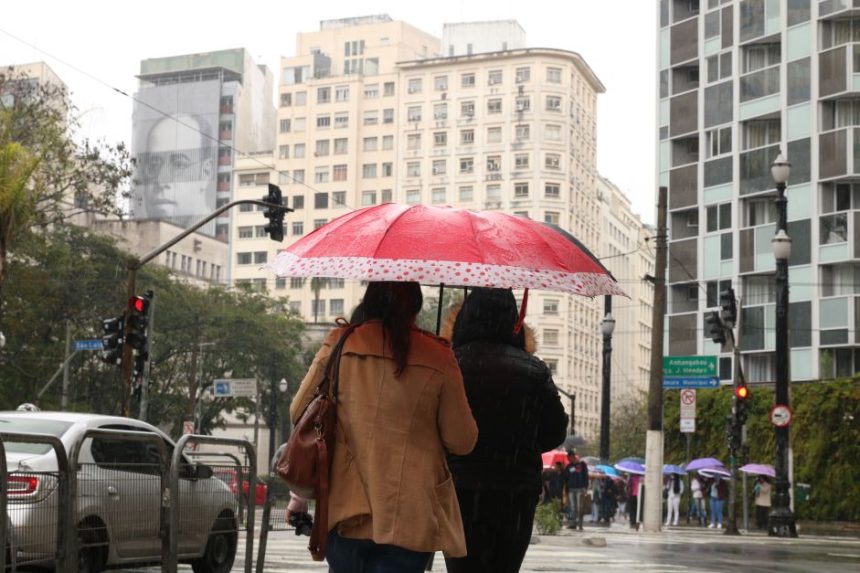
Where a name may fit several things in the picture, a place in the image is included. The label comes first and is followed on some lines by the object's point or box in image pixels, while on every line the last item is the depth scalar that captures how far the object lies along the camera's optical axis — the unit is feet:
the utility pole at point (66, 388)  184.10
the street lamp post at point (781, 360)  99.86
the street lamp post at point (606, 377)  131.75
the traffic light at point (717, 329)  113.80
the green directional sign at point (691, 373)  110.52
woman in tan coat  16.62
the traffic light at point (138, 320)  85.81
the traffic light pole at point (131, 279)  87.35
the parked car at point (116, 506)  26.81
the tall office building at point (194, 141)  466.29
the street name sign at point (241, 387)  151.94
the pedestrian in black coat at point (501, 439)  21.39
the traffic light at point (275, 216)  91.76
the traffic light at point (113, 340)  87.76
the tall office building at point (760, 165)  154.71
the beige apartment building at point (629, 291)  471.62
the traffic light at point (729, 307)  110.83
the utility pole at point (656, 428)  101.55
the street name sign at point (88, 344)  108.58
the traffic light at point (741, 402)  109.91
